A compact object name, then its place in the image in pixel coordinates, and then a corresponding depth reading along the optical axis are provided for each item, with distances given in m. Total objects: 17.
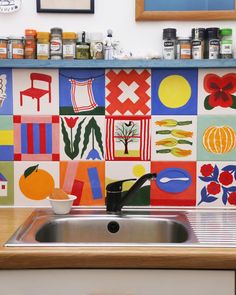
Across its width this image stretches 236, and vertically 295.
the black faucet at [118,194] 1.89
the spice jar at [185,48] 1.92
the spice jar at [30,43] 1.93
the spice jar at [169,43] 1.92
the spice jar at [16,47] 1.93
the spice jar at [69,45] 1.93
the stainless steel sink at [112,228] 1.87
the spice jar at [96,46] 1.93
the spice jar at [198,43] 1.92
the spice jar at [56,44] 1.93
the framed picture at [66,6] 1.98
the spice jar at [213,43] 1.91
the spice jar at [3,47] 1.93
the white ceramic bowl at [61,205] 1.90
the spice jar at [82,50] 1.93
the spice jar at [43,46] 1.93
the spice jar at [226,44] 1.90
